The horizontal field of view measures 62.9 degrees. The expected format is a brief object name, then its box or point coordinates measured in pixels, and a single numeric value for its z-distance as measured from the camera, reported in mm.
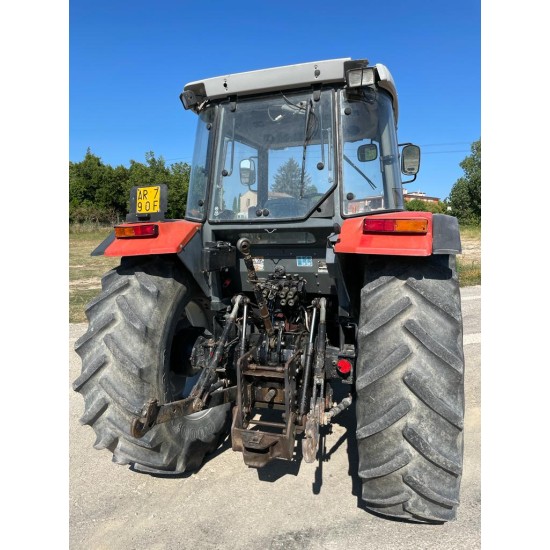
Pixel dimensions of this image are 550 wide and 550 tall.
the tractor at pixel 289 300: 2107
